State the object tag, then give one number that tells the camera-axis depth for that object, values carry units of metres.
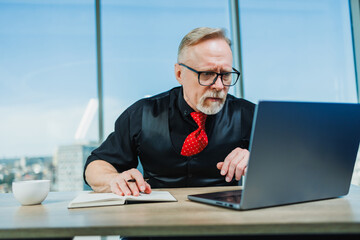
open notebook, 0.89
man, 1.45
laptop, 0.71
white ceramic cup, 0.96
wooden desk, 0.65
